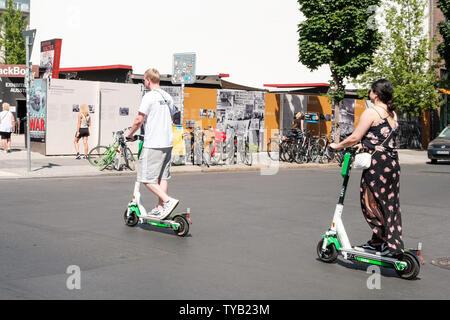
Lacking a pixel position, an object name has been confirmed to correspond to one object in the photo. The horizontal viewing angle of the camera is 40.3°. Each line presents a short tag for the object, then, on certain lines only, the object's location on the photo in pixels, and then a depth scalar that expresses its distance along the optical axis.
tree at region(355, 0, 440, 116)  32.44
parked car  25.05
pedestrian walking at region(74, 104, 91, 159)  18.67
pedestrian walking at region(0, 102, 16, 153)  20.34
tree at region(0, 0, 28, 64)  49.88
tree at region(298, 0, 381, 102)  22.95
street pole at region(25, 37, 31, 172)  14.86
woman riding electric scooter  5.66
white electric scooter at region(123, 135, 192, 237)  7.40
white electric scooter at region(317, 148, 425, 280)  5.57
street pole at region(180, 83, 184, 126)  18.03
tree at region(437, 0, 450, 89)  34.09
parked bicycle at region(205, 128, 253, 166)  19.20
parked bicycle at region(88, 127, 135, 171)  16.23
